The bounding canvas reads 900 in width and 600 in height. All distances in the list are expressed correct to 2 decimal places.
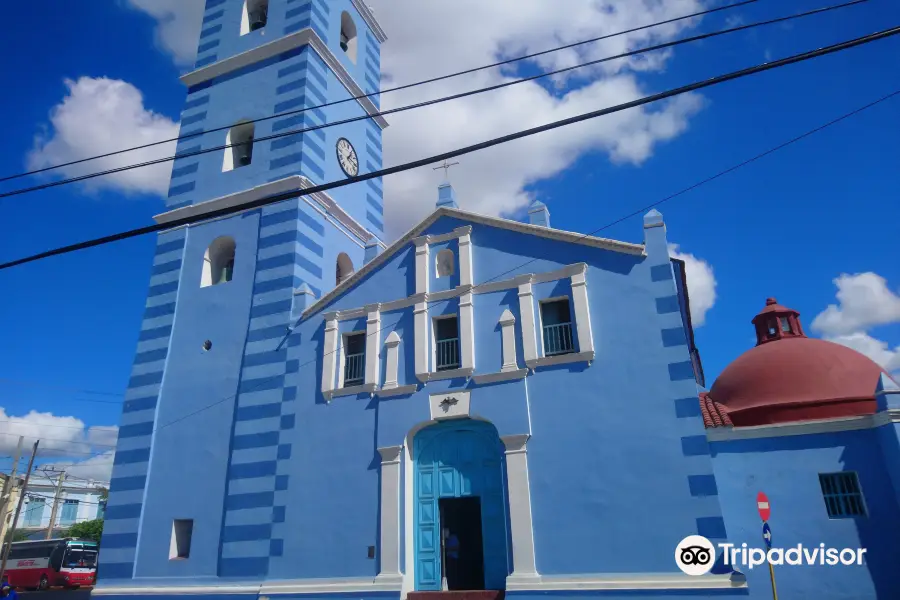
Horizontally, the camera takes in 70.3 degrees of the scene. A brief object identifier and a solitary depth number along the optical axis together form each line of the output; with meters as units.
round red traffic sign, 12.43
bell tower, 16.77
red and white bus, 31.78
